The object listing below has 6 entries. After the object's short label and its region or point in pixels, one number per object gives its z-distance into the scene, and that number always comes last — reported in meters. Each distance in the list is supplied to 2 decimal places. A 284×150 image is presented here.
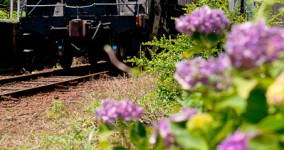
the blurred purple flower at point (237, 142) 2.69
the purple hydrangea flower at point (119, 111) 3.25
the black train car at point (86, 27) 19.37
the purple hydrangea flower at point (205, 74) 2.90
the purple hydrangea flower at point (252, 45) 2.77
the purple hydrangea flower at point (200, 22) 3.27
